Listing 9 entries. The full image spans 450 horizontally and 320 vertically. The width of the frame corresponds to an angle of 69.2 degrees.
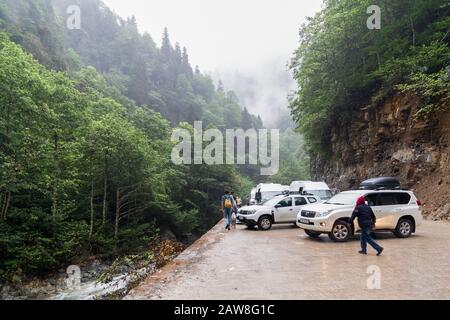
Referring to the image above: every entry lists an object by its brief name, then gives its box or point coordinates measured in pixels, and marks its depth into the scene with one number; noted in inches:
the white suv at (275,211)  656.4
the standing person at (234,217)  711.0
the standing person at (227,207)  639.1
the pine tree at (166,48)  5374.0
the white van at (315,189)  846.5
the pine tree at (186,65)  5693.9
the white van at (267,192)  957.6
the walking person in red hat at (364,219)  359.6
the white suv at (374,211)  457.7
